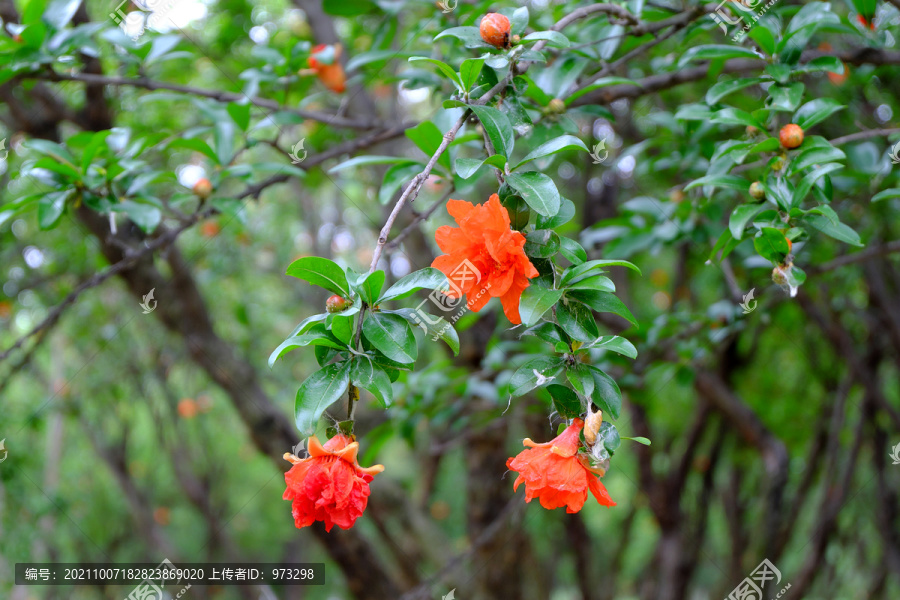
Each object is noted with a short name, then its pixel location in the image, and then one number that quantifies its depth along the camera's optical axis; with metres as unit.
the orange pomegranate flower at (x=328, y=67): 1.48
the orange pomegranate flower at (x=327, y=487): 0.97
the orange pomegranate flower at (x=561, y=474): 0.98
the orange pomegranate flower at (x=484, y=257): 0.97
